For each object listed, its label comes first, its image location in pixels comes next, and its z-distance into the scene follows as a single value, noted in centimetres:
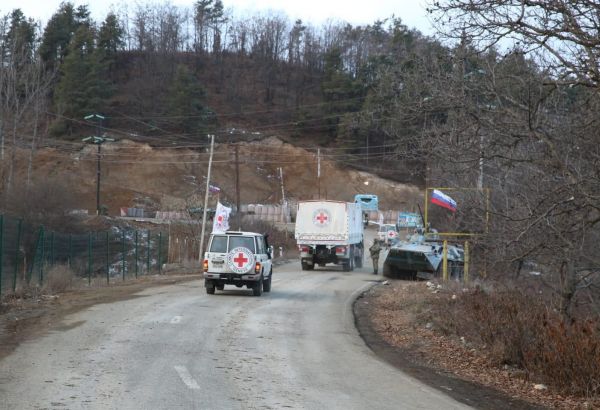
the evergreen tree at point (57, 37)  10462
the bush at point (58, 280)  2345
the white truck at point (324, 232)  3881
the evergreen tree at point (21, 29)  9261
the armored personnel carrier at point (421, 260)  3210
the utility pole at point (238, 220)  5240
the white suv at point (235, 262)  2212
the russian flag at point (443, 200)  2481
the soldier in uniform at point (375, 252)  3812
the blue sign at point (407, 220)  7119
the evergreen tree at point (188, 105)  9225
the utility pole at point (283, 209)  8281
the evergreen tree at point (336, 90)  7500
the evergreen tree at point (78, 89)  8731
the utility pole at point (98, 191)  6663
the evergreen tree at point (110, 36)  10912
